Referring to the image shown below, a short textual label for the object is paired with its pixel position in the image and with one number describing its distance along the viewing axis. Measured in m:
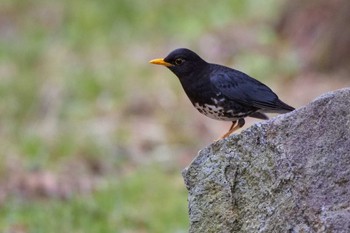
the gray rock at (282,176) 8.73
